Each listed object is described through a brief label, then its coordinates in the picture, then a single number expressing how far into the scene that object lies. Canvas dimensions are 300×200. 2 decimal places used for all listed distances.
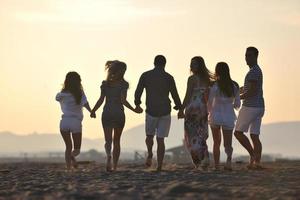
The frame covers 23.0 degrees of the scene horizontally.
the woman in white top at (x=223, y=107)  13.44
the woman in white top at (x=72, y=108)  14.23
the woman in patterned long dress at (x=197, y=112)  13.61
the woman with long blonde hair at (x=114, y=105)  13.64
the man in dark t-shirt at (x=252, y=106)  13.56
